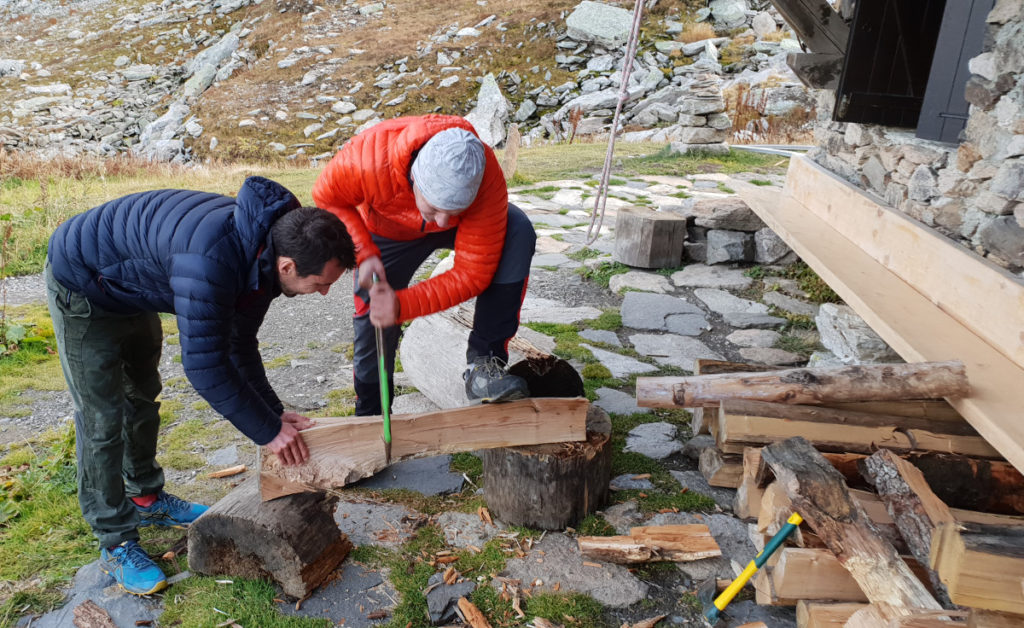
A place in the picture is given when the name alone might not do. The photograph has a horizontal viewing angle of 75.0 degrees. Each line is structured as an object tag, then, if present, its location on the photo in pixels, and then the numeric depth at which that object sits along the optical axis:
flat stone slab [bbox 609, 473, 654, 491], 3.56
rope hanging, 3.61
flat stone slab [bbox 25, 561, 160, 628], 2.70
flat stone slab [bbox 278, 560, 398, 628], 2.72
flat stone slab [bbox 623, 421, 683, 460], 3.92
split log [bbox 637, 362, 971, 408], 2.94
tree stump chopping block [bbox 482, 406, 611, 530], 3.10
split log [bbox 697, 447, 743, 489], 3.46
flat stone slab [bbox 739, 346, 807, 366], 5.08
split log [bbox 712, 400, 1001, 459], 2.99
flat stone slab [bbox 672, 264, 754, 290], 6.76
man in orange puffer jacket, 2.71
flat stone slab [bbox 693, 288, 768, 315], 6.13
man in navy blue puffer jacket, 2.34
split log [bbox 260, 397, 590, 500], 2.89
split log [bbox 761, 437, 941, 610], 2.18
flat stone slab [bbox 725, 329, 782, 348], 5.43
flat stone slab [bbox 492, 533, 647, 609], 2.81
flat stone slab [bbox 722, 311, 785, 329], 5.80
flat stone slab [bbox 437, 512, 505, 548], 3.15
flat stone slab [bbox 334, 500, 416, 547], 3.19
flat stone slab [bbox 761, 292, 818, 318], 6.03
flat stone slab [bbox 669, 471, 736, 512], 3.43
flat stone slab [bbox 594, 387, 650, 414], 4.39
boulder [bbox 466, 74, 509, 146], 18.72
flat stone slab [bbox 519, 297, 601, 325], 5.96
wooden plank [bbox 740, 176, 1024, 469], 2.71
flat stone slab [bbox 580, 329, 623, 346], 5.49
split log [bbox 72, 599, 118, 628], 2.66
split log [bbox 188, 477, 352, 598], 2.73
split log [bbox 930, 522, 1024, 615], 1.87
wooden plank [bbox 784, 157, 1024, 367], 3.20
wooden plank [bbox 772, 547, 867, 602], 2.48
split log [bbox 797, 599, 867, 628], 2.37
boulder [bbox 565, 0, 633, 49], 22.55
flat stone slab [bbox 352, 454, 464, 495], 3.62
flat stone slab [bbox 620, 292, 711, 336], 5.77
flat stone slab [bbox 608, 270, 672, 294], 6.66
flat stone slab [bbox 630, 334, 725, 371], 5.12
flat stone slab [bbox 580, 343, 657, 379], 4.92
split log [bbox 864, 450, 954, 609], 2.29
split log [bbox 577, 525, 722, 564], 2.95
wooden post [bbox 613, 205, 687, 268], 6.98
